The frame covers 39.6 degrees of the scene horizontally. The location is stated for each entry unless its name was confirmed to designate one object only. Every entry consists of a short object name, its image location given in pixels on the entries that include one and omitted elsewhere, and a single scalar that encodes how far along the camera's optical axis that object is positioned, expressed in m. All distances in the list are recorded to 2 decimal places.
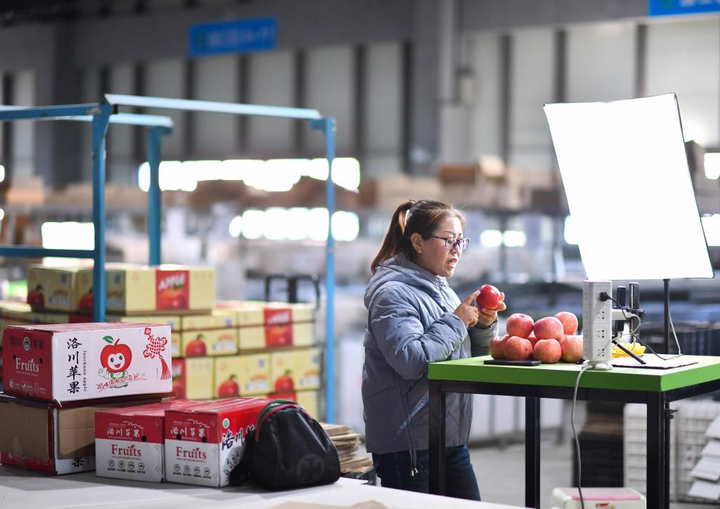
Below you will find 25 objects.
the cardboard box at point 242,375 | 5.94
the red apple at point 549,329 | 3.26
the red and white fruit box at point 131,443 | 3.35
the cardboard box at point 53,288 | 5.36
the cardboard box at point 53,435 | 3.49
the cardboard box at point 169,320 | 5.44
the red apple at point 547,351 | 3.21
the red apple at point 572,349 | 3.22
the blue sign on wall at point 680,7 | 13.38
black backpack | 3.17
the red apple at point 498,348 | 3.27
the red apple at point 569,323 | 3.41
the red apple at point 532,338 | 3.30
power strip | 3.01
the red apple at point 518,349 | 3.21
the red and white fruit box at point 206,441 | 3.21
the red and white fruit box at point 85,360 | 3.51
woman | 3.38
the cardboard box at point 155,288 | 5.39
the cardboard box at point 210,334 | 5.76
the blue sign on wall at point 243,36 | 18.47
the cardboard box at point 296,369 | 6.29
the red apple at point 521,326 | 3.31
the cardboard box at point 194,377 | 5.70
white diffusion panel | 3.58
